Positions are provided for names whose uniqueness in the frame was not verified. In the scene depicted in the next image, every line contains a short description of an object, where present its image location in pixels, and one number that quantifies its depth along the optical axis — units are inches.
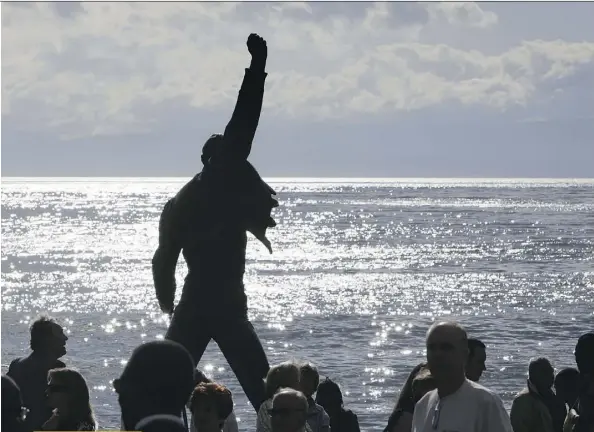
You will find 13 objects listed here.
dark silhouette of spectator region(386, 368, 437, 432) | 458.0
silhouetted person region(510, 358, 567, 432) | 641.6
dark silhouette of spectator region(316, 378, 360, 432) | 643.5
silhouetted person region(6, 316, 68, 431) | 562.3
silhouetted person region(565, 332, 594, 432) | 538.0
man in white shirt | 391.5
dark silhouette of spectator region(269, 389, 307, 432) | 433.1
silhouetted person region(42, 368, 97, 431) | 423.5
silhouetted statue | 567.8
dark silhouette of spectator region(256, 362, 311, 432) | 490.6
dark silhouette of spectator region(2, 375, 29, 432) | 346.0
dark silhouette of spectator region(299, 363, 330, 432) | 527.5
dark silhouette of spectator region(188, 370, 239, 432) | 523.8
